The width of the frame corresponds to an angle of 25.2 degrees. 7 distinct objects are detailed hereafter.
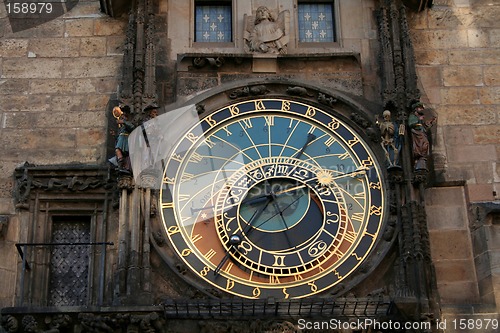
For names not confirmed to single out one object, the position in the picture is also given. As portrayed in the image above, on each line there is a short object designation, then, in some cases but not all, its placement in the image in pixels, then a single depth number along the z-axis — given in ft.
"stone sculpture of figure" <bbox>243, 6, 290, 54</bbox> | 41.96
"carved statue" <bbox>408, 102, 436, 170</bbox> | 38.99
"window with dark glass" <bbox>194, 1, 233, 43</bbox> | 43.04
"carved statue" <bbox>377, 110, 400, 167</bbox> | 39.40
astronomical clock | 37.65
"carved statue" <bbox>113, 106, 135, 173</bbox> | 38.68
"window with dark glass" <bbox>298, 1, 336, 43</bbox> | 43.16
